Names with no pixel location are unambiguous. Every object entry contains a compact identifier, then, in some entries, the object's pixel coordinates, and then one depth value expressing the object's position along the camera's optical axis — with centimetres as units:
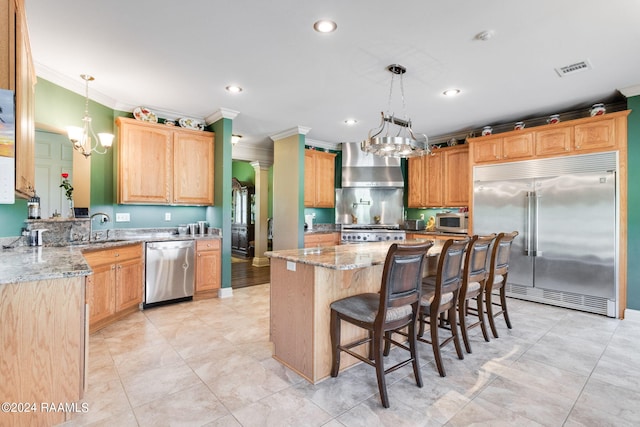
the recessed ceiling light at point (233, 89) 357
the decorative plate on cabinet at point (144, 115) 411
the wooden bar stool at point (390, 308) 191
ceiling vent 296
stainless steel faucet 395
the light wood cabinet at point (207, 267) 423
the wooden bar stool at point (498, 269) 302
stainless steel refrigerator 368
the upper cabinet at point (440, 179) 536
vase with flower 354
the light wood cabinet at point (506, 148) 434
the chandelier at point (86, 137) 321
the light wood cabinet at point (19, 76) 167
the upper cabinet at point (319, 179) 603
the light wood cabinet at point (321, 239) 574
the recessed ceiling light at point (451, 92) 361
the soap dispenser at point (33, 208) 308
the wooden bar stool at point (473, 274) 266
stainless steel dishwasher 384
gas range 583
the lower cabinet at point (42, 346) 158
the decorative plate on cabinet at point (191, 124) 452
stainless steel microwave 516
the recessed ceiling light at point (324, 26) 233
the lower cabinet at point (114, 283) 306
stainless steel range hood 613
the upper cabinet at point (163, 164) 398
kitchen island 217
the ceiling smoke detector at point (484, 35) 243
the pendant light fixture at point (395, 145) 281
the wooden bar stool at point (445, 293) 229
